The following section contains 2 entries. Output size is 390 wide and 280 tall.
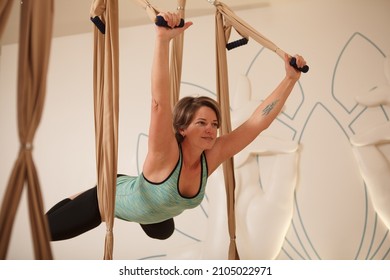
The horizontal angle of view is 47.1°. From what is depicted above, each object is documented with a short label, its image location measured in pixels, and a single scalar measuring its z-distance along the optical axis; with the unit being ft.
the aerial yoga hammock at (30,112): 4.32
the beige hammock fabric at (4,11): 4.44
